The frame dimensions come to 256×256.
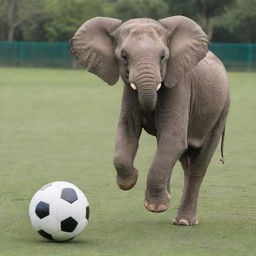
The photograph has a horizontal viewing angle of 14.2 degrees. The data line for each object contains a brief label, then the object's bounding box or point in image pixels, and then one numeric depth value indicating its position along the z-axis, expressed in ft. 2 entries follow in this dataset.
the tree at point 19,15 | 232.94
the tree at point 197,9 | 235.03
